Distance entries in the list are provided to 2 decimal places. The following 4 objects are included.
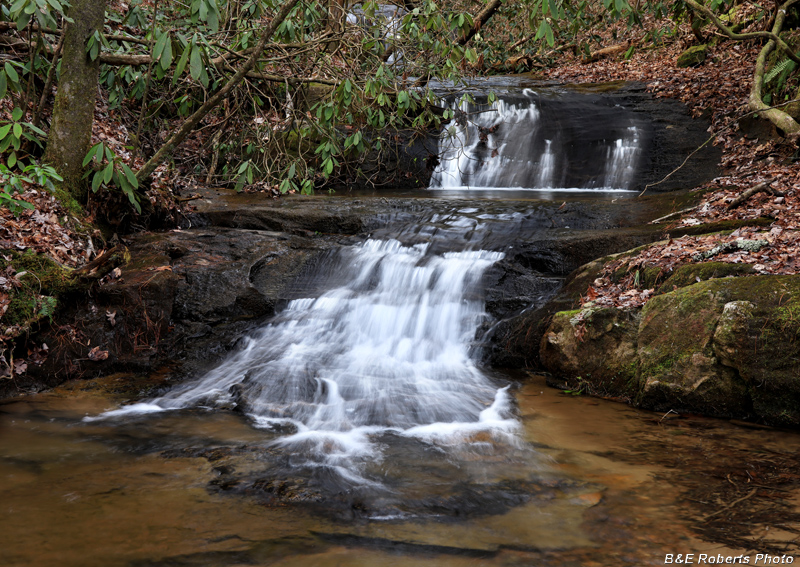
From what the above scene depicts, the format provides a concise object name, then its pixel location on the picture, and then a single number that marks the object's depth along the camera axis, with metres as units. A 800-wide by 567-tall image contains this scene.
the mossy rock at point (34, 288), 5.05
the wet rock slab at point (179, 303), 5.48
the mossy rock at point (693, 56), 14.21
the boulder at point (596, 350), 4.99
